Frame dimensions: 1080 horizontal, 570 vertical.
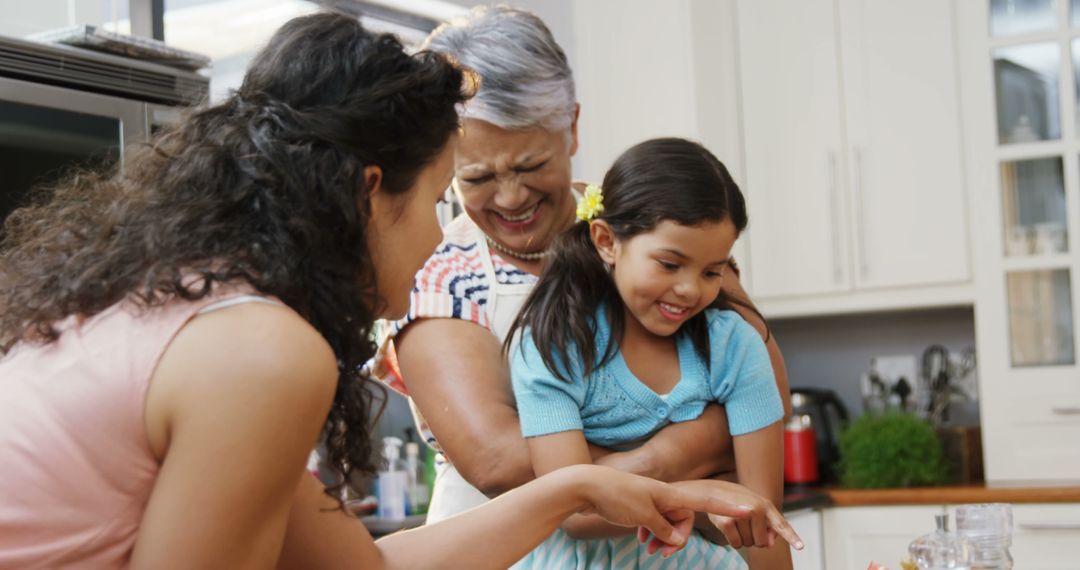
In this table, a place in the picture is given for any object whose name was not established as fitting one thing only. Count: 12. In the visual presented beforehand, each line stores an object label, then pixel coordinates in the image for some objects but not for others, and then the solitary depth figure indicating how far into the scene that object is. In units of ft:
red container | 13.43
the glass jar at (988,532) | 4.36
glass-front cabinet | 12.37
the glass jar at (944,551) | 4.39
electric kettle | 13.87
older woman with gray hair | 5.02
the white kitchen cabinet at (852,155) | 12.98
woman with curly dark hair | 2.95
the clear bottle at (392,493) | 11.98
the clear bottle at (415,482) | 12.33
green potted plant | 12.54
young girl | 4.98
